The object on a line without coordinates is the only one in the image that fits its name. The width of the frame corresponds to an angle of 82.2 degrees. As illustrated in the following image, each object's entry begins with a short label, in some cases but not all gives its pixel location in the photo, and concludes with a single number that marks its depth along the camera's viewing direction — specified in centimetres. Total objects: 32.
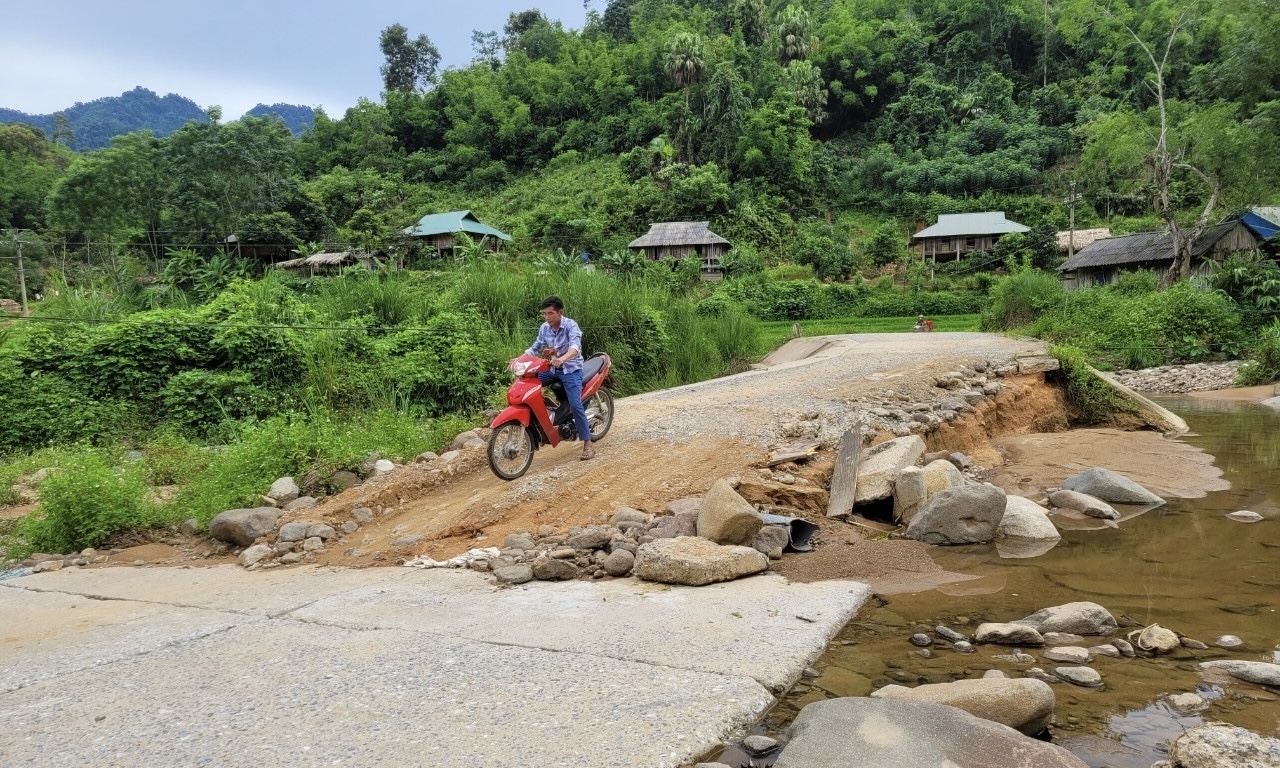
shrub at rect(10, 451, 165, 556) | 614
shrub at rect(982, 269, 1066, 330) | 2439
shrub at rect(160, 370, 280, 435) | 1078
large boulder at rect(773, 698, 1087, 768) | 237
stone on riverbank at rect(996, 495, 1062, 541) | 586
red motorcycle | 670
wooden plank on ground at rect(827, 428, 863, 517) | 624
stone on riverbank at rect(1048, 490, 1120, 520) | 648
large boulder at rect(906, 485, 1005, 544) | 570
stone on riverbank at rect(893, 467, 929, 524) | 618
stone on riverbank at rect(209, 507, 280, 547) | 595
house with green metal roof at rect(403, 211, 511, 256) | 4769
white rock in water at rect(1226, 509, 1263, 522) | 633
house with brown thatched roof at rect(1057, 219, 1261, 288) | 3066
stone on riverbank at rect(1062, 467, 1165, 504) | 690
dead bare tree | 2508
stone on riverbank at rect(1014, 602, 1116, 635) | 391
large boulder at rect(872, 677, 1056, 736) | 279
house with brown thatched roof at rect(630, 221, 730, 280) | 4719
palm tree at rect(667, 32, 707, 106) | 6562
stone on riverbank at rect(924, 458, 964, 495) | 632
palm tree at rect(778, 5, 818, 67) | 7338
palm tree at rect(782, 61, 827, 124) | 6975
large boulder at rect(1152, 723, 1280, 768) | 236
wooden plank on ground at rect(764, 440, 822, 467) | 697
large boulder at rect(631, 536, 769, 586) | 455
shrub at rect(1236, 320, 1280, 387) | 1697
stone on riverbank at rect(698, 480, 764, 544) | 520
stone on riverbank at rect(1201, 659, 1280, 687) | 322
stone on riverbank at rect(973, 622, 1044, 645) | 377
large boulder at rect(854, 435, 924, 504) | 641
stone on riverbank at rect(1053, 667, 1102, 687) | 331
